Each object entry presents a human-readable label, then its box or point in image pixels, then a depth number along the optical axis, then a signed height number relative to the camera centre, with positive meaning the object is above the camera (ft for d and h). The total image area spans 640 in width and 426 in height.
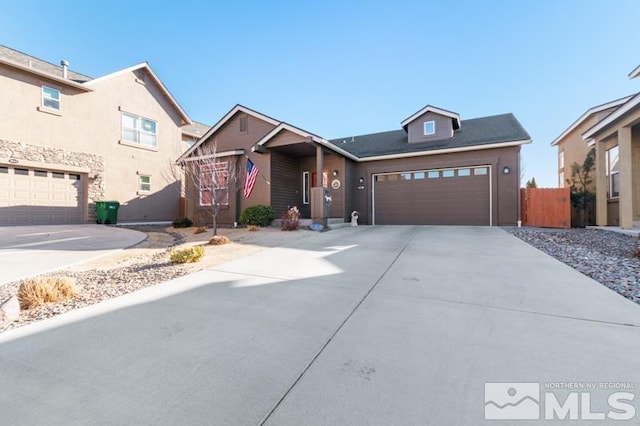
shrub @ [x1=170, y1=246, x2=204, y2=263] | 17.72 -2.79
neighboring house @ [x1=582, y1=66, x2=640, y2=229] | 29.99 +5.67
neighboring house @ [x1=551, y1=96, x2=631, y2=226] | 41.65 +12.39
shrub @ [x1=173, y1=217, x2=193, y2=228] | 44.55 -1.51
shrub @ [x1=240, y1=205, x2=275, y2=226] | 39.06 -0.34
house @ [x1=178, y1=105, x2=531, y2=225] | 38.29 +6.71
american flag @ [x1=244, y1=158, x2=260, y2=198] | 41.37 +5.59
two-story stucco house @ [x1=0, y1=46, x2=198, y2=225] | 37.11 +12.00
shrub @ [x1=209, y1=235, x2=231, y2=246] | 25.31 -2.62
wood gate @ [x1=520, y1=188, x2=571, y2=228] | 36.52 +0.09
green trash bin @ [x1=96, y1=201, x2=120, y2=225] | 43.62 +0.60
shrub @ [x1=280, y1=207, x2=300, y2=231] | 34.00 -1.22
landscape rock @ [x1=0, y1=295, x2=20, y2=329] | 9.61 -3.53
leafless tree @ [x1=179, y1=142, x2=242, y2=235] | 35.06 +5.64
